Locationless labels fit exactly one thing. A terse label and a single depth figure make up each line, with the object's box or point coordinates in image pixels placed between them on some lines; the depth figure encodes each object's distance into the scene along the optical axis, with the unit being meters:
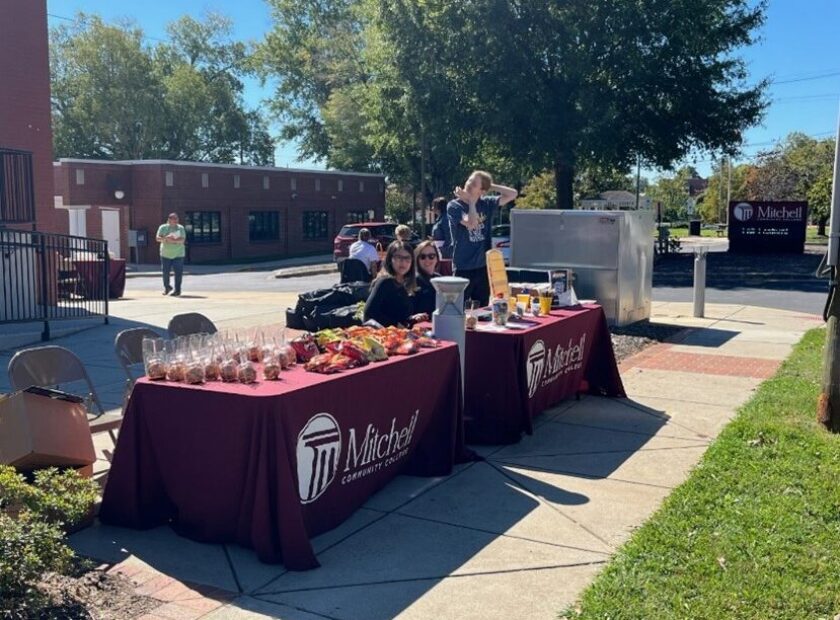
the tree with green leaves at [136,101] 57.44
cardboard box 5.05
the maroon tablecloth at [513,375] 6.91
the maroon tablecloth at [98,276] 16.59
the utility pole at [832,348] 7.07
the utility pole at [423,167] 30.54
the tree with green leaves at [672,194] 97.92
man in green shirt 19.23
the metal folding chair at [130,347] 6.44
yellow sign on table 8.06
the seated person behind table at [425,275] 7.46
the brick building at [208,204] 34.91
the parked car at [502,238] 23.22
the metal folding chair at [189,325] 6.88
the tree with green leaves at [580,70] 26.12
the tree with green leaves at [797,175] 56.53
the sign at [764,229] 33.12
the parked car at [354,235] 28.72
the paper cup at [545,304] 8.06
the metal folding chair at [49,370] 5.70
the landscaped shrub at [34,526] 3.66
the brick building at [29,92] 14.98
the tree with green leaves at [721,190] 79.69
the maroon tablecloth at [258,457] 4.56
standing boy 8.60
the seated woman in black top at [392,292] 7.02
